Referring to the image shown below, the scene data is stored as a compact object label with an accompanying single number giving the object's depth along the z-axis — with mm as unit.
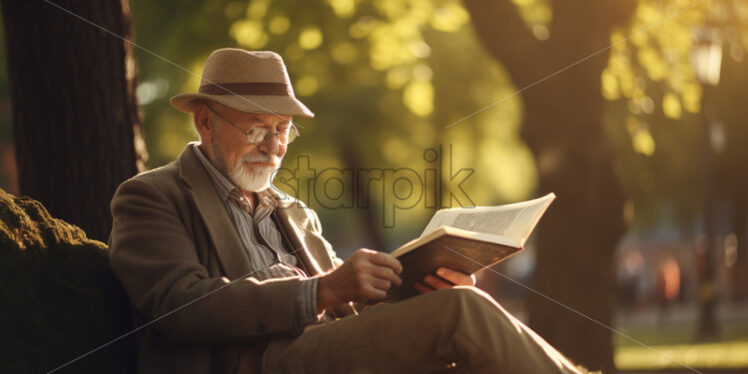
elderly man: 6422
